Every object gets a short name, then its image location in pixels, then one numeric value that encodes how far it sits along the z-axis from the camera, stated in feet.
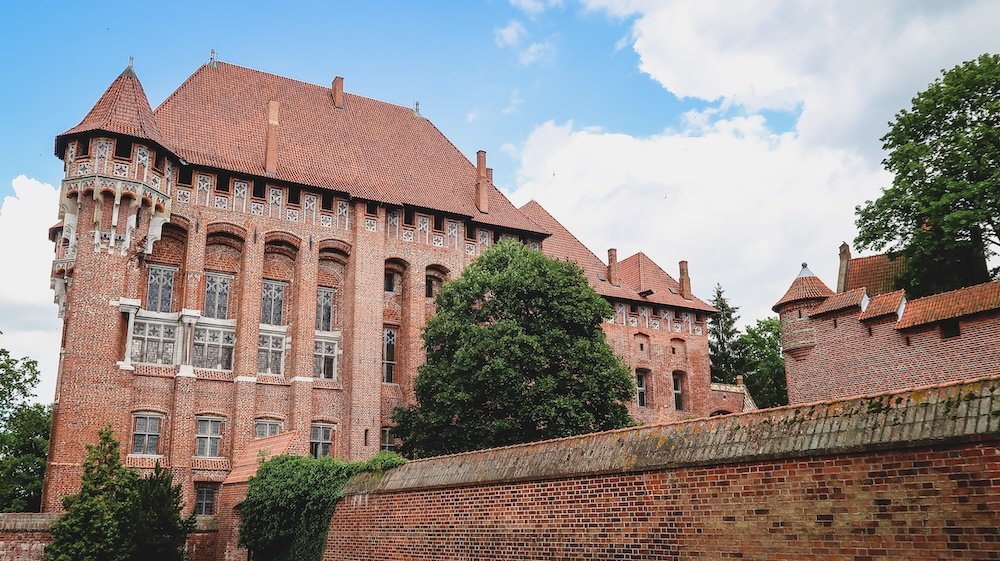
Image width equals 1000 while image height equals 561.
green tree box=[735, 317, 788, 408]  164.45
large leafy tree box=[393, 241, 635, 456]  77.36
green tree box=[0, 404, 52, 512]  117.60
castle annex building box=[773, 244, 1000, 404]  68.33
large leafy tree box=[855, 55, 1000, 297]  80.43
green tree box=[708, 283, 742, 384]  169.78
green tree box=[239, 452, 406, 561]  55.83
